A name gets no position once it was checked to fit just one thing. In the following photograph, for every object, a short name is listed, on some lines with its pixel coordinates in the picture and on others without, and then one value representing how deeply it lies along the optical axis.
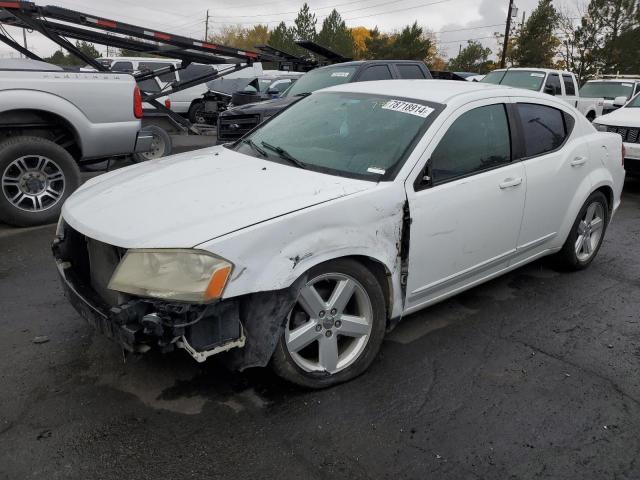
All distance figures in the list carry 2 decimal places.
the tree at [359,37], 62.59
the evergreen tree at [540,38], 31.89
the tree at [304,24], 59.62
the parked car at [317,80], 8.32
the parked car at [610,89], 15.00
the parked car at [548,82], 12.82
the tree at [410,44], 48.59
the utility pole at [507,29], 30.25
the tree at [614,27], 29.92
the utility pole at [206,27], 78.69
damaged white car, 2.43
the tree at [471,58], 47.39
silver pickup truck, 5.47
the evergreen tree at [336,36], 55.66
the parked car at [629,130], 8.28
